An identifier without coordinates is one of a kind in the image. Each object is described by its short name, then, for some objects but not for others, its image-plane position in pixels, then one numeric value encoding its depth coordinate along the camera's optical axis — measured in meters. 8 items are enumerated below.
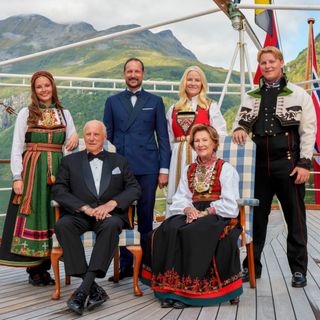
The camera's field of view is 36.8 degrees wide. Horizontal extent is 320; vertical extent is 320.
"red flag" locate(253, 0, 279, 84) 6.11
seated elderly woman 2.56
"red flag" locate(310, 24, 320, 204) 8.86
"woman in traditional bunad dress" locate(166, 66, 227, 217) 3.28
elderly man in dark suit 2.65
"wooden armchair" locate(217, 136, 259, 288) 2.92
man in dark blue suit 3.28
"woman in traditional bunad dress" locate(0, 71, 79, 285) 3.11
